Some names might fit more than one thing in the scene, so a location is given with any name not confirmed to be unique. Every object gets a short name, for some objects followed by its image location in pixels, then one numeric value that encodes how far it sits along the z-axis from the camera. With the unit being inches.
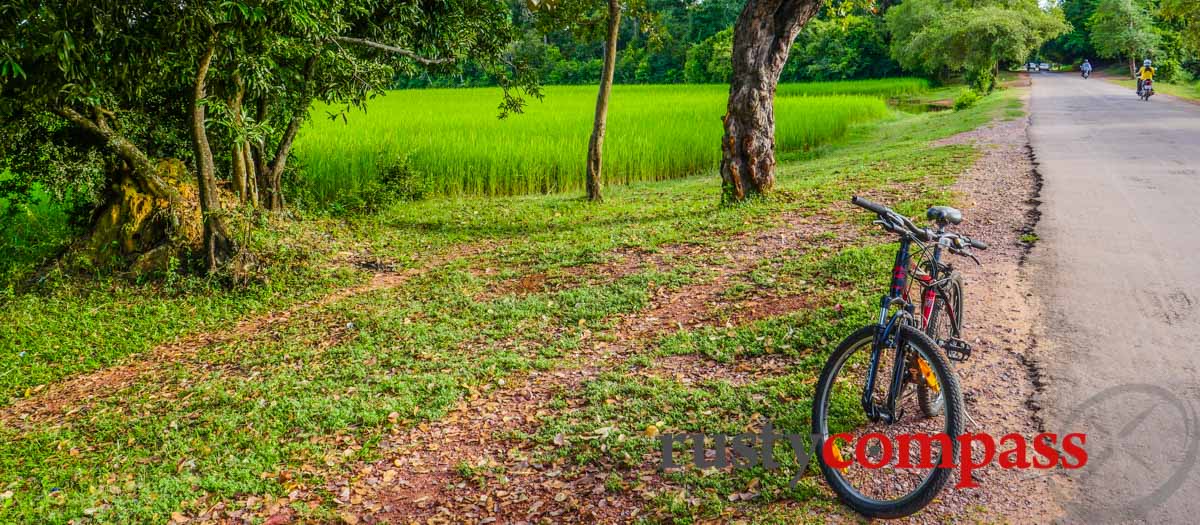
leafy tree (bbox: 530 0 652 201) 433.7
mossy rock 289.4
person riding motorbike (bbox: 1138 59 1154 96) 923.4
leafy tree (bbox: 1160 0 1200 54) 902.0
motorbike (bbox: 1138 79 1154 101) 943.0
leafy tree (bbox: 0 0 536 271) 215.5
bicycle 127.2
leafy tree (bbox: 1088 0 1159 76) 1700.3
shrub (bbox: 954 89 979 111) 984.9
